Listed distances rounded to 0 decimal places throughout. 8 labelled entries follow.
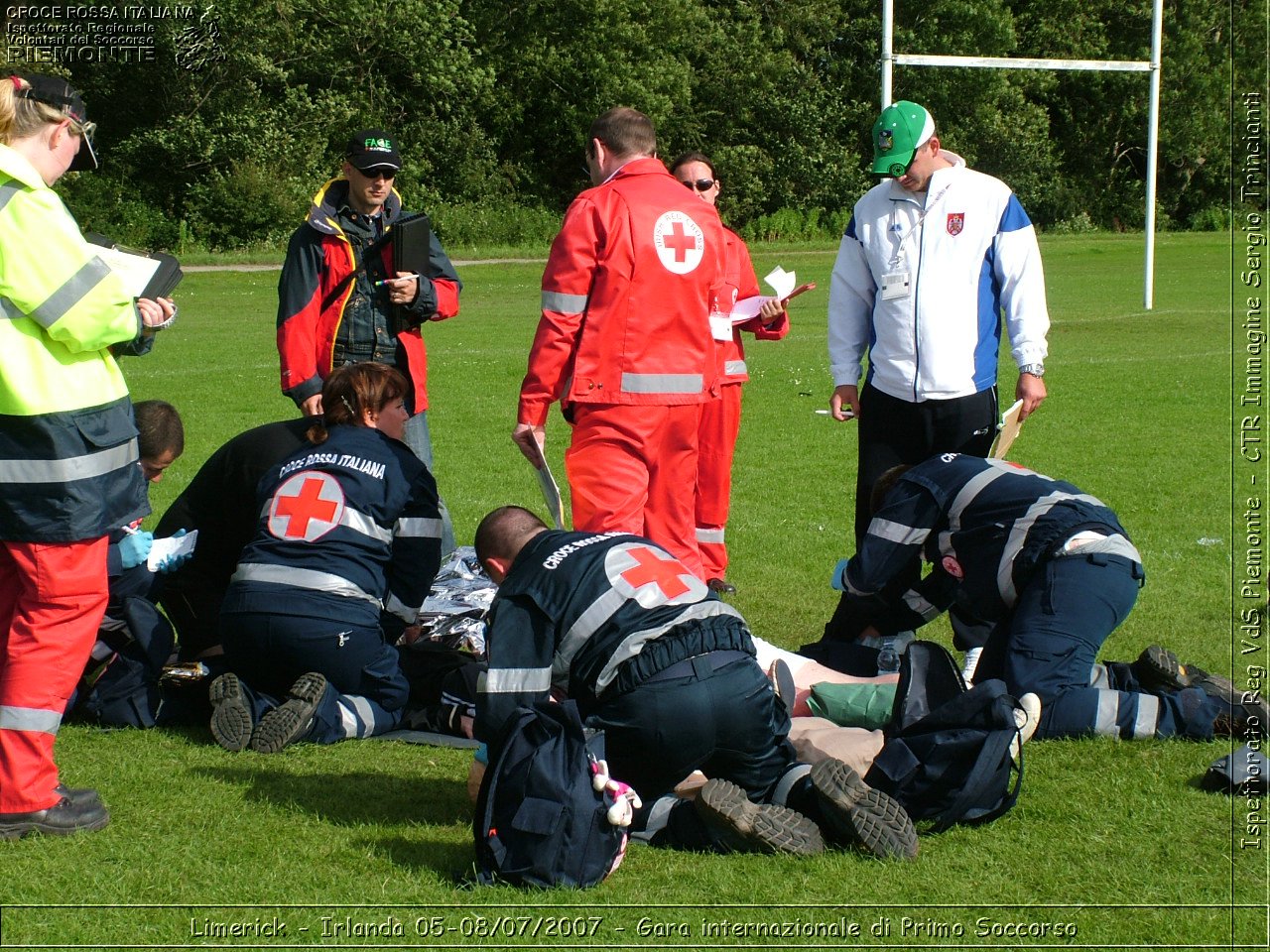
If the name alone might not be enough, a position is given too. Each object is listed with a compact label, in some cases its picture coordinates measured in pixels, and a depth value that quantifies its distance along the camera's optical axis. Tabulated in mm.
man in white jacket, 12484
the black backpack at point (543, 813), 7562
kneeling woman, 10352
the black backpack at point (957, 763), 8375
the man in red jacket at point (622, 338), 11461
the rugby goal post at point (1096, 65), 28033
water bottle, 11969
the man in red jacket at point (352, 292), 13719
